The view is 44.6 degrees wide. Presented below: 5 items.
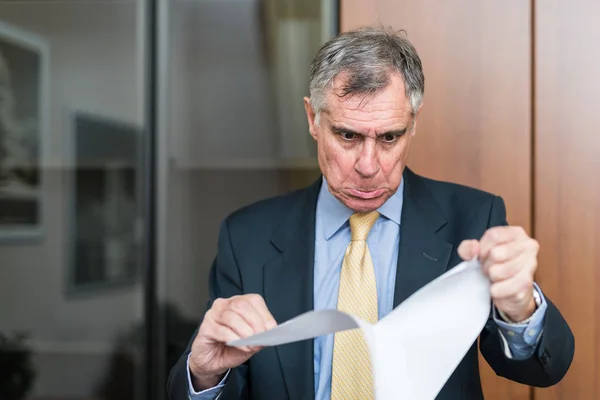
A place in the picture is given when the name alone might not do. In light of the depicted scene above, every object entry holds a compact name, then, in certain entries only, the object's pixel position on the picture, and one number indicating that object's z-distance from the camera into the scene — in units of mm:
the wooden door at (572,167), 1811
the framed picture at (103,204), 2713
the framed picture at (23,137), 2871
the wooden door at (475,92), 1854
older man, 1256
